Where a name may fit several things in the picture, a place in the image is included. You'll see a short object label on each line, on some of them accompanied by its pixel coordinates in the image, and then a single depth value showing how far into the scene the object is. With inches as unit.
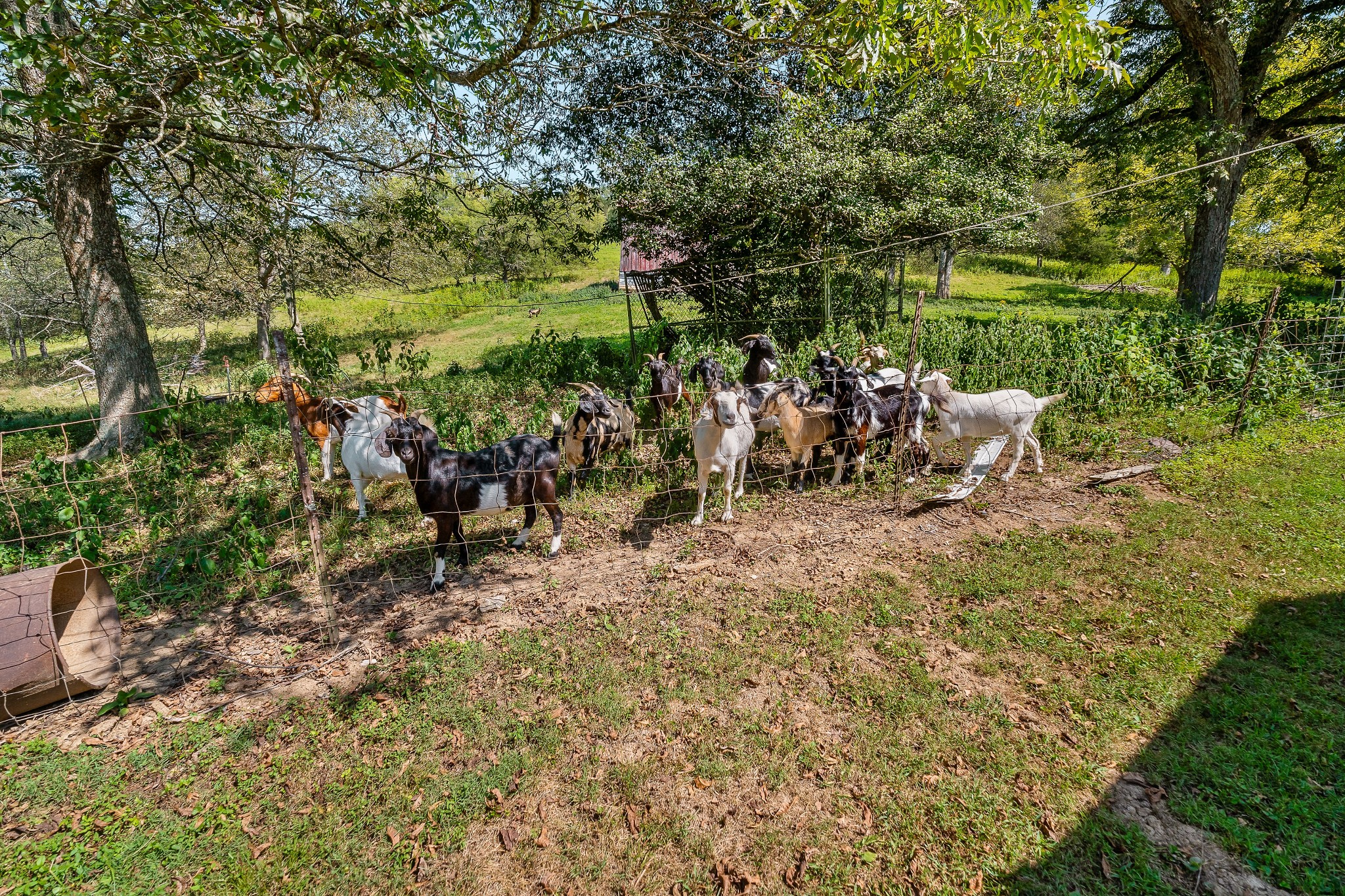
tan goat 277.4
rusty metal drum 157.8
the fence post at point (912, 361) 251.4
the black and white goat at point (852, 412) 283.9
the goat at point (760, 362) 331.6
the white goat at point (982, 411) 278.4
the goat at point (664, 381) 318.3
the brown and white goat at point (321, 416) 290.0
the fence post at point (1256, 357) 308.0
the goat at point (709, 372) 300.2
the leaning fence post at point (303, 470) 173.3
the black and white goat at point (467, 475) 211.2
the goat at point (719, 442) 247.6
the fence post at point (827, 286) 417.7
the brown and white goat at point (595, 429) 269.4
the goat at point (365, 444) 255.6
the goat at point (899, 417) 290.0
